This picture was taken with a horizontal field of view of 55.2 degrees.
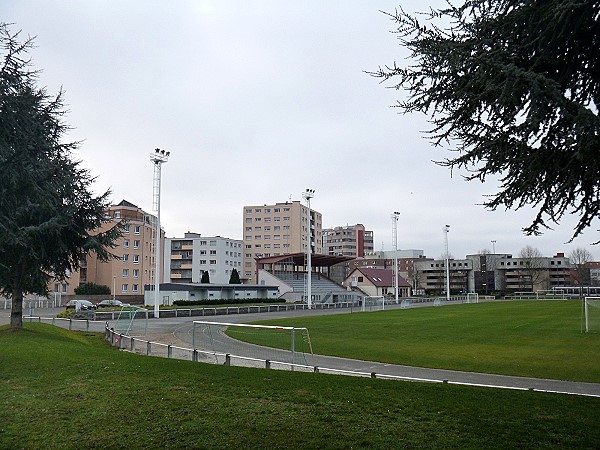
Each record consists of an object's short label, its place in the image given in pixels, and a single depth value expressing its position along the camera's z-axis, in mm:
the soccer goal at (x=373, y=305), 64500
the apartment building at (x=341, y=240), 194125
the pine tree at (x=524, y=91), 6223
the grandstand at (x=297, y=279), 85000
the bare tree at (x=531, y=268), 134250
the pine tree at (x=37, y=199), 15586
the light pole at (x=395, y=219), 83625
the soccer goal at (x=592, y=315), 30841
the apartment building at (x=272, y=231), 137000
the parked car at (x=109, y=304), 57278
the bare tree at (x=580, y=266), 134750
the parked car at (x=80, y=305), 53331
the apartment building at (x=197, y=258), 119250
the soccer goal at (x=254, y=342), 19562
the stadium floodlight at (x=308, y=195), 71125
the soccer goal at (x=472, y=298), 91381
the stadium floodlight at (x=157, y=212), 43719
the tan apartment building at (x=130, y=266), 82625
